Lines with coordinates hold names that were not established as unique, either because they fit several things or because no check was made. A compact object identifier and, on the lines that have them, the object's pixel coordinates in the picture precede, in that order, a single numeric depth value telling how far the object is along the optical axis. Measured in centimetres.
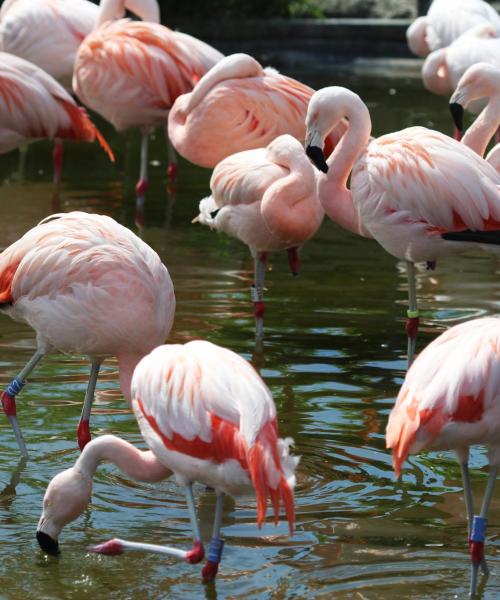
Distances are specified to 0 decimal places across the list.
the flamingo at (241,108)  1413
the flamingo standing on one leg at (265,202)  1150
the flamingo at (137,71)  1642
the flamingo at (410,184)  1055
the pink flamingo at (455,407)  727
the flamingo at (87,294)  898
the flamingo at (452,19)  2045
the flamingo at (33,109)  1534
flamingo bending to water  715
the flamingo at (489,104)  1250
